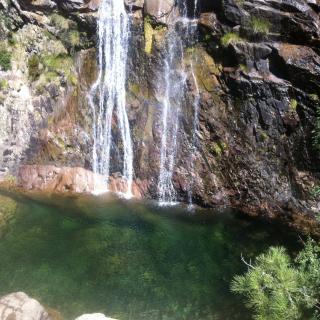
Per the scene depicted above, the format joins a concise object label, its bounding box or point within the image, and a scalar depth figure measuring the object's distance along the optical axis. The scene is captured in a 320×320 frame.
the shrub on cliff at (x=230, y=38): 24.40
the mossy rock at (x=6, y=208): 23.23
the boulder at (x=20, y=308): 14.24
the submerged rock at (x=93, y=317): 13.83
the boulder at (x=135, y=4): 26.50
